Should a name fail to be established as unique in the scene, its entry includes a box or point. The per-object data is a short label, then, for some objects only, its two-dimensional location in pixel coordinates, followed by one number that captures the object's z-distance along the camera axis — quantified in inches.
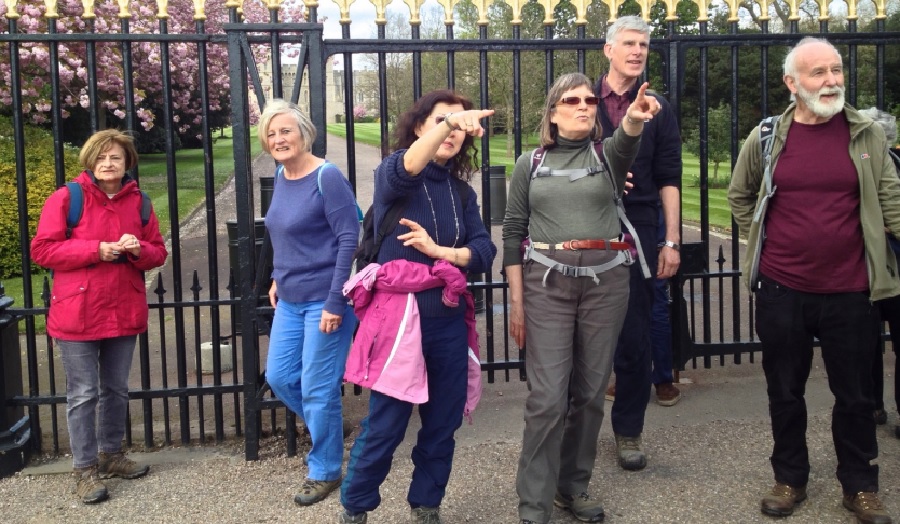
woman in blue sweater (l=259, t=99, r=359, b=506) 161.5
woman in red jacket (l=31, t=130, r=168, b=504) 166.9
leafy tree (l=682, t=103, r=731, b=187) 781.9
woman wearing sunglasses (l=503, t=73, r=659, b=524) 146.3
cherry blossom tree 358.3
